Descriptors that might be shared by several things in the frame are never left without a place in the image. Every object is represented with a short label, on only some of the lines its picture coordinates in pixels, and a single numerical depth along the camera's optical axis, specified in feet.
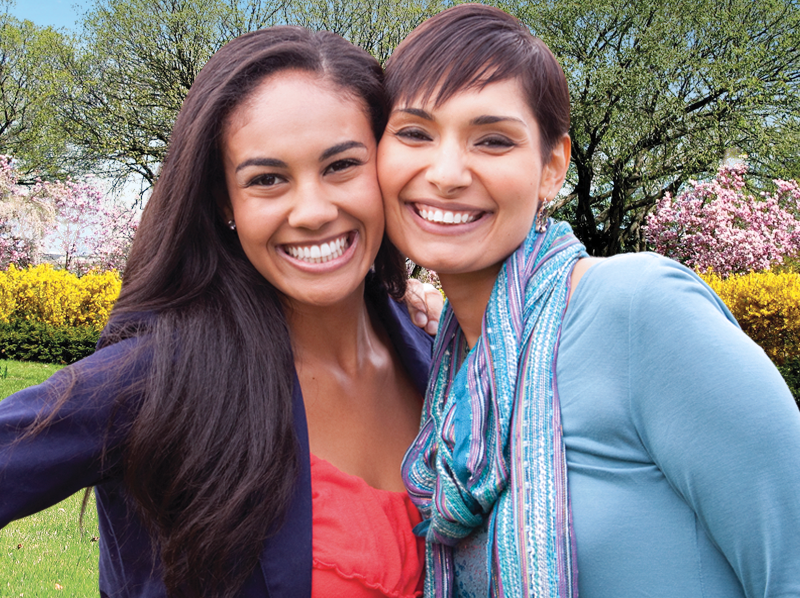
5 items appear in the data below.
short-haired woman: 4.77
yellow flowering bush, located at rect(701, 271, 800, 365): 28.60
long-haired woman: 5.98
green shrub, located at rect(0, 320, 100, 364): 36.37
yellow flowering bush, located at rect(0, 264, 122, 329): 37.96
